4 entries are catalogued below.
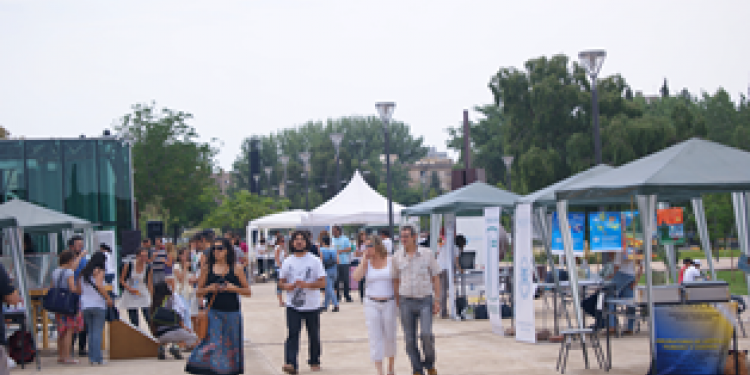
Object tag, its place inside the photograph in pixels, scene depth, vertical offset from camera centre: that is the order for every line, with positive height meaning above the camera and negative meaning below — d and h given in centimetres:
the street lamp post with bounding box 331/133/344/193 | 3559 +326
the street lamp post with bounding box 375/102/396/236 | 2509 +311
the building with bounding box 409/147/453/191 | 16438 +859
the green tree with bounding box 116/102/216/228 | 4422 +296
